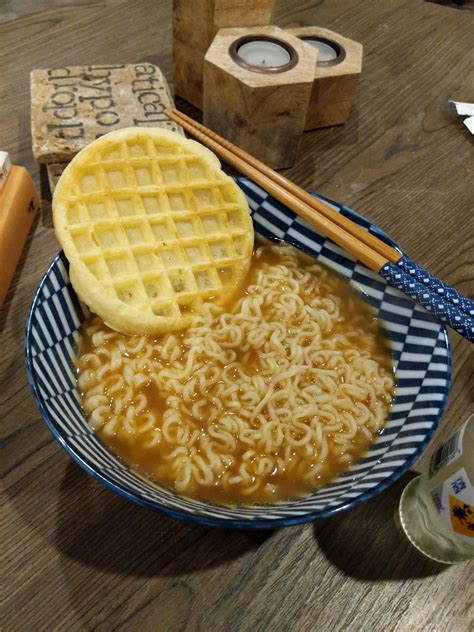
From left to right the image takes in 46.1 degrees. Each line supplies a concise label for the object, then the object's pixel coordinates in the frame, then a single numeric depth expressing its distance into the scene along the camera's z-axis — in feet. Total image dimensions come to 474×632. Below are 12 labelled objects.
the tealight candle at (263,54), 1.19
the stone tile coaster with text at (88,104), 1.14
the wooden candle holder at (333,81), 1.30
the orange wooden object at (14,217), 1.00
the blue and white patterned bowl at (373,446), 0.66
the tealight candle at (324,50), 1.33
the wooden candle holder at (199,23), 1.25
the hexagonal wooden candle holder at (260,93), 1.15
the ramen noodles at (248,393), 0.80
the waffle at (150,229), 0.90
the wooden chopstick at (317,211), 0.93
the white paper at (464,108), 1.50
